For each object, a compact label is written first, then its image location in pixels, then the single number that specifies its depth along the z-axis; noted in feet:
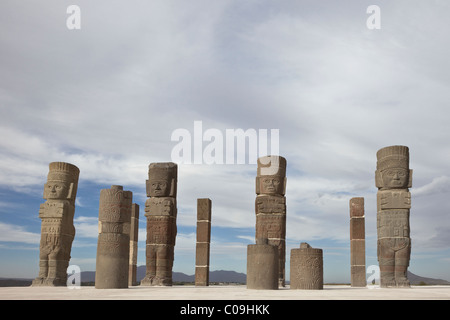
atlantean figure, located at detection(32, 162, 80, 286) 53.31
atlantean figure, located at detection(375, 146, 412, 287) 51.93
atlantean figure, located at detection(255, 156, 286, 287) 56.24
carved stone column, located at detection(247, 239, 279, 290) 41.14
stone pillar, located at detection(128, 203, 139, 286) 64.69
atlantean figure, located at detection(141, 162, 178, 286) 59.00
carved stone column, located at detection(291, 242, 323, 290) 42.27
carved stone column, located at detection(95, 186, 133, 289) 43.21
